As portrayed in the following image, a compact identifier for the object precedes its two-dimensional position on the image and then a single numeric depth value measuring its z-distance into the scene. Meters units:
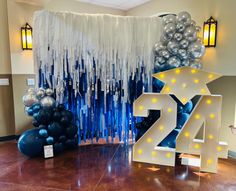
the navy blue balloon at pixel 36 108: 2.90
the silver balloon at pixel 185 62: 2.74
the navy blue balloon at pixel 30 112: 2.92
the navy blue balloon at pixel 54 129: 2.83
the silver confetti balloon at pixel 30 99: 2.90
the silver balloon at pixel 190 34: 2.64
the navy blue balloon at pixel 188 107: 2.91
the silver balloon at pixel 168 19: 2.75
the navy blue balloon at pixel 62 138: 2.96
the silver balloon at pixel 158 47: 2.76
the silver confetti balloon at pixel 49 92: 2.91
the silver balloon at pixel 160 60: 2.79
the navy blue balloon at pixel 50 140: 2.84
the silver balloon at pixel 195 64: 2.76
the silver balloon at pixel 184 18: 2.65
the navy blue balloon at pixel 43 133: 2.81
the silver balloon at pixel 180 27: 2.66
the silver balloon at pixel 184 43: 2.65
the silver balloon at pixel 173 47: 2.67
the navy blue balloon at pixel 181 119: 2.90
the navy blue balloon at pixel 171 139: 2.86
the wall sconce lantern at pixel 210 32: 2.88
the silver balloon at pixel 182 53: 2.67
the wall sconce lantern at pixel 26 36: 3.45
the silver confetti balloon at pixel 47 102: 2.87
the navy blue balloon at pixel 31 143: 2.76
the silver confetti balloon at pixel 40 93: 2.89
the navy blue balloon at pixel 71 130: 2.96
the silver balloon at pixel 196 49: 2.64
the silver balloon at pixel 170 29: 2.71
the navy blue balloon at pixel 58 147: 2.93
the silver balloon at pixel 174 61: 2.69
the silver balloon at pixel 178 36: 2.67
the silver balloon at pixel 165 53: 2.72
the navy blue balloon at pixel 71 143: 3.07
